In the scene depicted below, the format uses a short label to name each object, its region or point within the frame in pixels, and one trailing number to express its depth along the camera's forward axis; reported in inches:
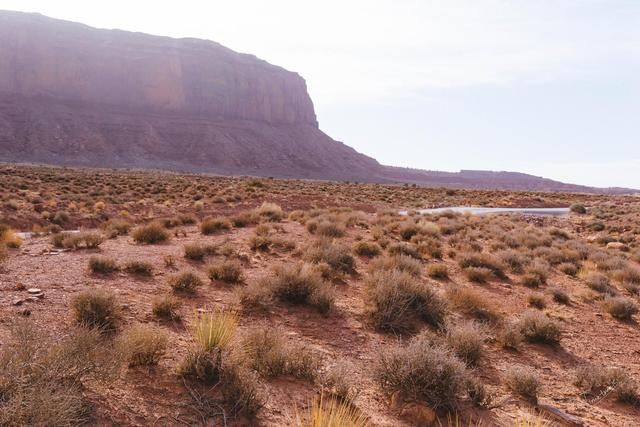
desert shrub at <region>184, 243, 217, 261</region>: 394.3
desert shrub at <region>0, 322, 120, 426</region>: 110.6
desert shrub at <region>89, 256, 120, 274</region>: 312.2
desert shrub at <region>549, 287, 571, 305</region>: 366.0
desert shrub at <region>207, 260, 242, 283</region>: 323.9
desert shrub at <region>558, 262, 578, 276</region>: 476.7
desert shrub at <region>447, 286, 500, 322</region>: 297.9
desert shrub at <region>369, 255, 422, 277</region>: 378.9
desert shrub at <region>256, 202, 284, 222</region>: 713.0
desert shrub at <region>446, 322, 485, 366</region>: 213.6
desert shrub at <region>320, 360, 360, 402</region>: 164.7
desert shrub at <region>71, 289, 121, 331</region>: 202.7
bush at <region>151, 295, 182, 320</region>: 233.1
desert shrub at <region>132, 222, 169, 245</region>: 464.4
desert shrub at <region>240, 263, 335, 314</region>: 271.7
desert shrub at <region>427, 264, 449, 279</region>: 409.1
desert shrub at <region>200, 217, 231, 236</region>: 555.2
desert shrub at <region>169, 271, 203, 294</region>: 291.7
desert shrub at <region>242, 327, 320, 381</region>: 175.5
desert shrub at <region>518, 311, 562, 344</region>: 264.5
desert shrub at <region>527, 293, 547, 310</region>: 344.5
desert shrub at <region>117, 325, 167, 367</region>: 163.5
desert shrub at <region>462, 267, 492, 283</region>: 412.5
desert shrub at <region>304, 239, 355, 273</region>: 389.1
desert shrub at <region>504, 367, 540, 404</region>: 187.9
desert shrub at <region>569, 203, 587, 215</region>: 1425.7
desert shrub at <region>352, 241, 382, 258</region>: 481.1
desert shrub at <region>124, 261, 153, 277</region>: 323.9
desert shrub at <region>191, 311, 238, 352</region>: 168.1
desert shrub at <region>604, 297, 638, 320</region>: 334.6
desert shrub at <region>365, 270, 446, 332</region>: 260.5
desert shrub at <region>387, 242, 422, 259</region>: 480.7
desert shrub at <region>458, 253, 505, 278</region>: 447.8
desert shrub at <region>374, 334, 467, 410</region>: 165.6
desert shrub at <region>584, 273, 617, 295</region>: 398.3
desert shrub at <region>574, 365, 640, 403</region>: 195.6
